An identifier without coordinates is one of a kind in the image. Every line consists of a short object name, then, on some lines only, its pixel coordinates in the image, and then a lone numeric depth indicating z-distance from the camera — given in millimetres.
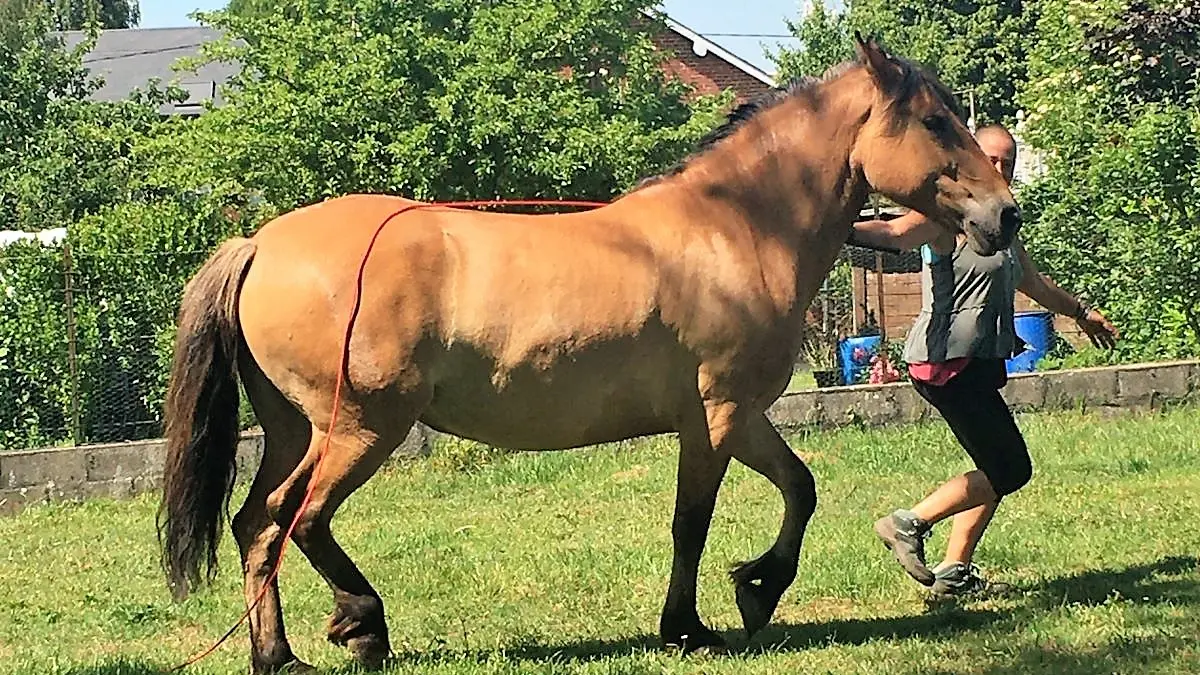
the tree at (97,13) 56625
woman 6578
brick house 35750
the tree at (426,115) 15445
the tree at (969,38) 40938
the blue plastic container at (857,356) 14680
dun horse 5422
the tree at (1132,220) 13719
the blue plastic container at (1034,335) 15047
